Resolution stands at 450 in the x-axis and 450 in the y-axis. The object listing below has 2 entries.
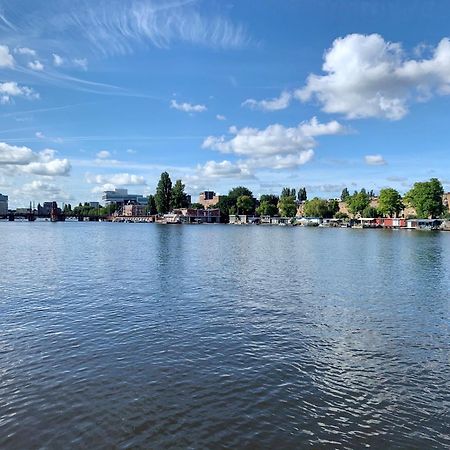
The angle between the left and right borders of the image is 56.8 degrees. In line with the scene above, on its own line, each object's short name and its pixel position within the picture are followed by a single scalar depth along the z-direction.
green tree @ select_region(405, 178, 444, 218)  178.62
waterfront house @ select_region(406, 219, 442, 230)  185.50
